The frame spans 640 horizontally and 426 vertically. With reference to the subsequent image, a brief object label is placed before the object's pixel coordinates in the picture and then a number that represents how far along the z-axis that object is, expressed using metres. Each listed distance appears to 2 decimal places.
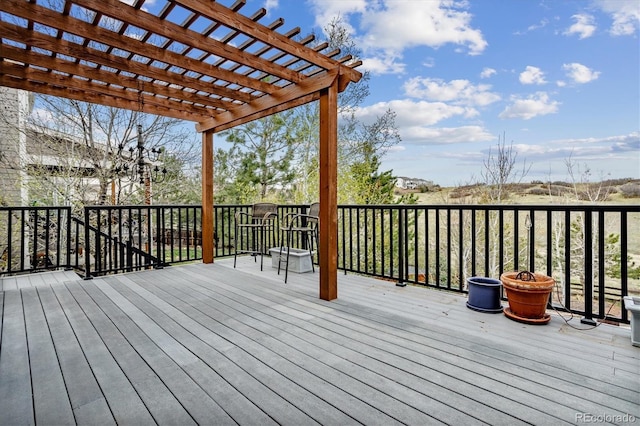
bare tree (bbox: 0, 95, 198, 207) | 6.98
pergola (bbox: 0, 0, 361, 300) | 2.43
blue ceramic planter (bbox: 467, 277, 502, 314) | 2.72
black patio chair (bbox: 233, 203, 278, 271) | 4.64
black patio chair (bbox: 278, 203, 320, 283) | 4.42
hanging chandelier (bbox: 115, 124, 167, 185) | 4.65
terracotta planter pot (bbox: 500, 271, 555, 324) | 2.41
